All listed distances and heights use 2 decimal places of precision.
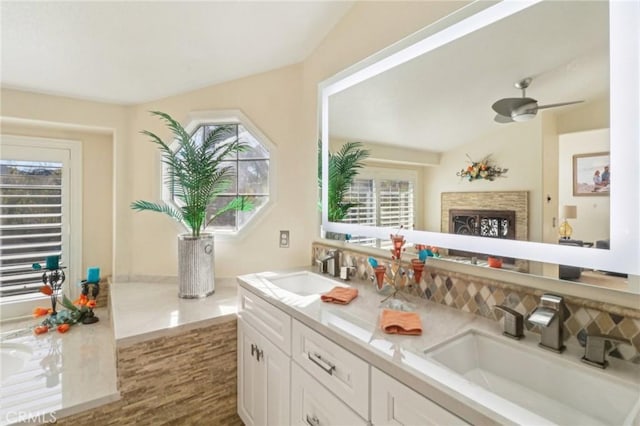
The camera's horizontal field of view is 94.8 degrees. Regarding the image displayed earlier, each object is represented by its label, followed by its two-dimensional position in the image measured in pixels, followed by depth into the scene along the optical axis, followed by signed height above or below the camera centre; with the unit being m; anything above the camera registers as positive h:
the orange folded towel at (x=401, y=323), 1.04 -0.41
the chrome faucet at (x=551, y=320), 0.91 -0.34
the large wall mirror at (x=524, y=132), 0.92 +0.31
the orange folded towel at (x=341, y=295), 1.38 -0.41
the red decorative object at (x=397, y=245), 1.46 -0.17
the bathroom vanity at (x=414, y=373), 0.75 -0.49
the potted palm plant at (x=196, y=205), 2.23 +0.05
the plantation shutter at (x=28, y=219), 2.44 -0.07
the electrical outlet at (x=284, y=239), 2.41 -0.23
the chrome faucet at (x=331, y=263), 1.88 -0.34
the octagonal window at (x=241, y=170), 2.55 +0.37
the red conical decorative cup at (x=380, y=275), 1.52 -0.33
